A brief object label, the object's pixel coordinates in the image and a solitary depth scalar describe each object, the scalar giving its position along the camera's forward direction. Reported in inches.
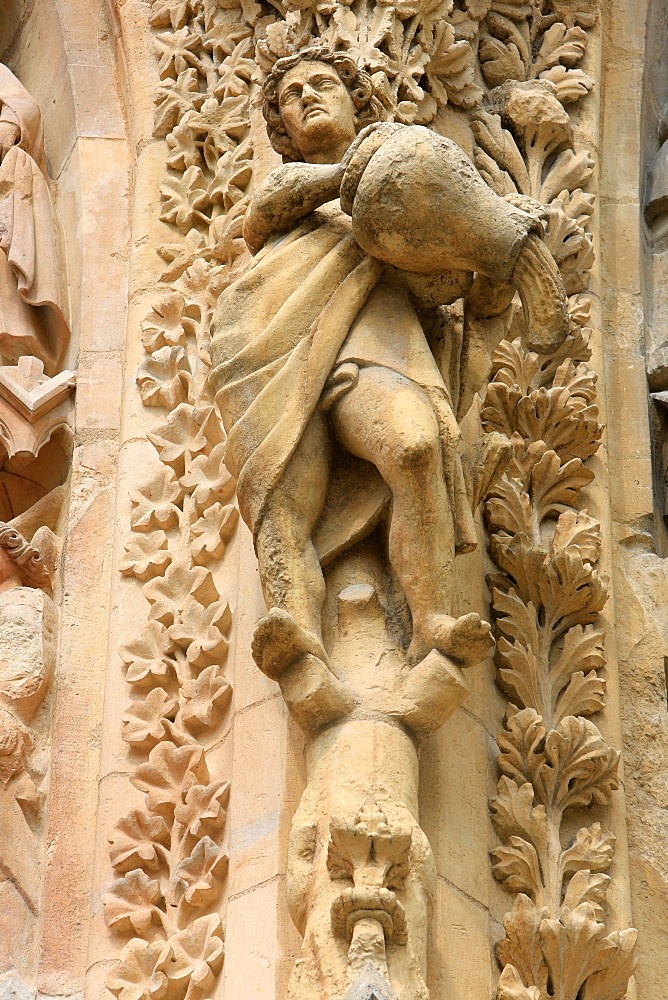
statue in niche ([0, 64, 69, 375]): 337.9
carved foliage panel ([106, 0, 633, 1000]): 269.0
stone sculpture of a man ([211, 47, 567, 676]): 264.1
